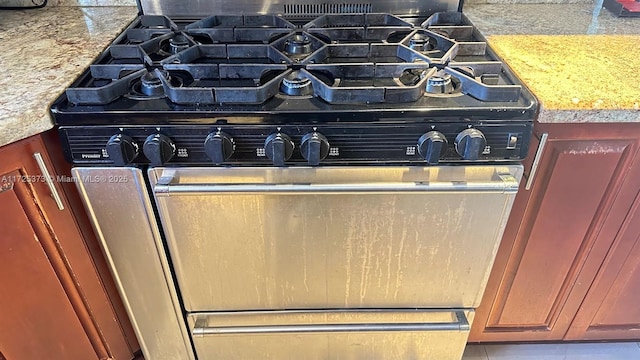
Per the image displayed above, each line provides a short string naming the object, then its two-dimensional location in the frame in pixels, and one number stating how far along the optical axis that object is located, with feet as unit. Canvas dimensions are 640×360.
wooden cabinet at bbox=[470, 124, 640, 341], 3.32
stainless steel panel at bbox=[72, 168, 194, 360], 3.20
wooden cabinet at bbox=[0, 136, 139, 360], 3.04
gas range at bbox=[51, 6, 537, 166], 2.96
